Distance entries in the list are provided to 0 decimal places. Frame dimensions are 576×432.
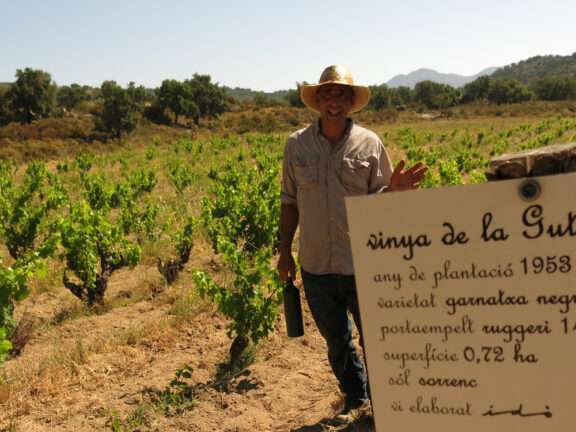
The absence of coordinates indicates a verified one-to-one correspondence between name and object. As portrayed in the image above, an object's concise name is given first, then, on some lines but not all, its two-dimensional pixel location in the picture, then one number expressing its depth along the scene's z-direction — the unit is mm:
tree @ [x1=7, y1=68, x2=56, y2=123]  47062
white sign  1526
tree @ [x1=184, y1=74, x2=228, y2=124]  57469
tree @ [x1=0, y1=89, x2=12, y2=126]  47125
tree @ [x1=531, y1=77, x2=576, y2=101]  77312
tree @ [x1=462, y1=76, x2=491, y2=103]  81000
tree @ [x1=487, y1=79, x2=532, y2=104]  77875
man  2715
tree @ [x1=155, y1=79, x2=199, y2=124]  52406
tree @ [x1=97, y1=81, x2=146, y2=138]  39438
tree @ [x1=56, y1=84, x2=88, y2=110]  67906
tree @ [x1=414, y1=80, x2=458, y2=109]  74000
